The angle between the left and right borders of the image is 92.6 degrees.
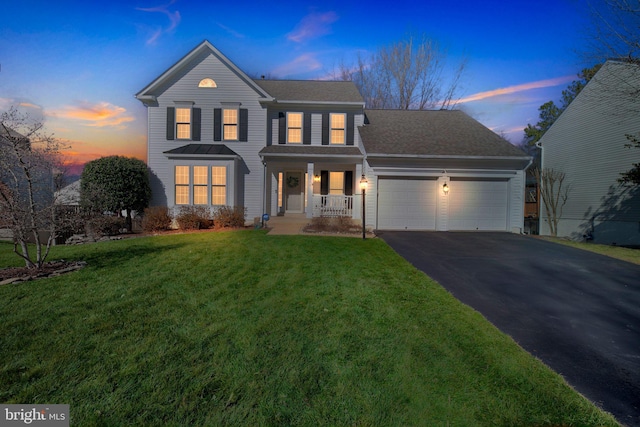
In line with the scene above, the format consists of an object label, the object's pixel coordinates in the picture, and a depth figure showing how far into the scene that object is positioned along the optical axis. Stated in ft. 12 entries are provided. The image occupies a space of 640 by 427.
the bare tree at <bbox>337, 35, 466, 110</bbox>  84.64
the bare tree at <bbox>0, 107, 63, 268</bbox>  18.34
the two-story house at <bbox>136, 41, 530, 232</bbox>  43.01
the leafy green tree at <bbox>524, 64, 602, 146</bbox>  107.76
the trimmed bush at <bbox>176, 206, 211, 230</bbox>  38.99
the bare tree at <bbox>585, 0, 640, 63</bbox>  30.55
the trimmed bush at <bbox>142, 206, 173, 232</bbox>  38.22
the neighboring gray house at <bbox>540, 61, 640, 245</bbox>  44.09
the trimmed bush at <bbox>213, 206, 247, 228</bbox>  39.96
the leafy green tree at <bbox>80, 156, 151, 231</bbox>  38.81
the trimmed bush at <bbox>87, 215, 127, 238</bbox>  33.28
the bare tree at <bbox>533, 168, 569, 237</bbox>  53.67
